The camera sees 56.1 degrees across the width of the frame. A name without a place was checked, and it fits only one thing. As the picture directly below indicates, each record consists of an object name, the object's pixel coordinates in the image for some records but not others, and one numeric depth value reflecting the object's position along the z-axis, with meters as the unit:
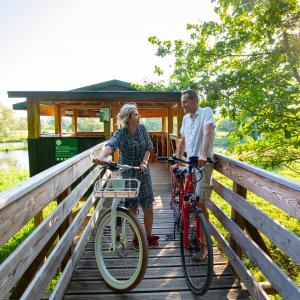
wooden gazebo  8.03
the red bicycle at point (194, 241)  2.40
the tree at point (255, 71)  5.16
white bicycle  2.43
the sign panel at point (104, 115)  8.11
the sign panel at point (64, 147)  8.39
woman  3.06
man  2.91
